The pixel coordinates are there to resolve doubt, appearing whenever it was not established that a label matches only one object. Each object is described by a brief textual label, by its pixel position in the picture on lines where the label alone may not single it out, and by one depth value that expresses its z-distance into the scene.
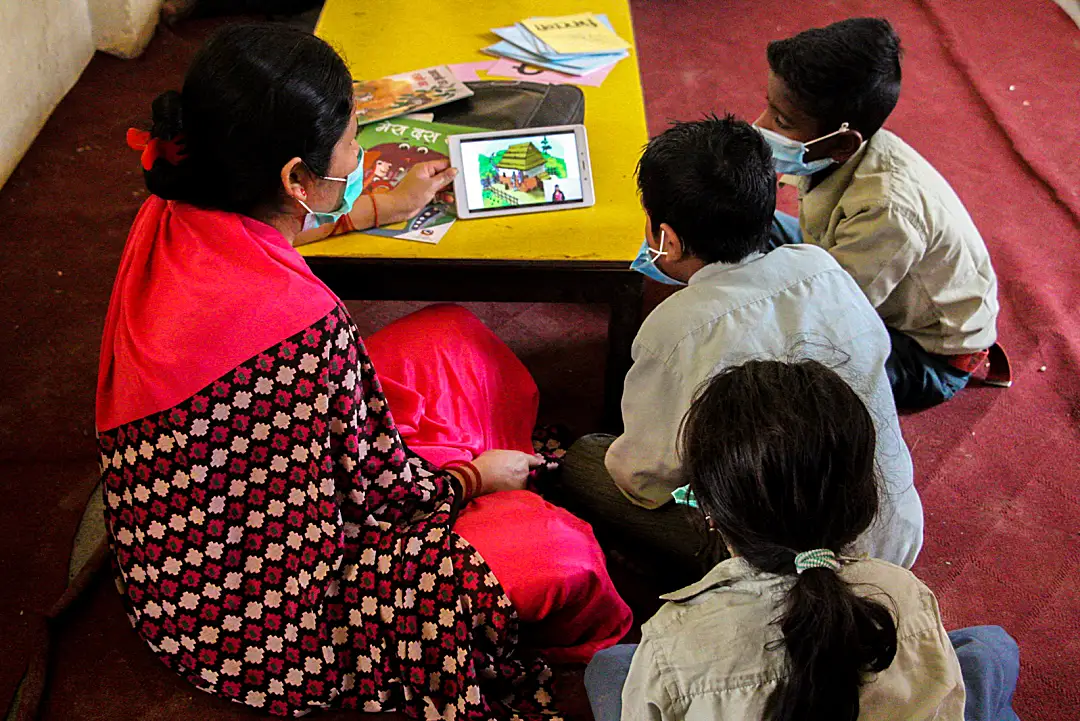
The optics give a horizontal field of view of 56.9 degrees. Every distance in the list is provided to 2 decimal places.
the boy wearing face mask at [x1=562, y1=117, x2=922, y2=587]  1.38
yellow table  1.70
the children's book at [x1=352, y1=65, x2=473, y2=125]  1.99
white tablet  1.79
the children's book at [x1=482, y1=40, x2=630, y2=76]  2.15
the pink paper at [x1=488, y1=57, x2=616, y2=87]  2.11
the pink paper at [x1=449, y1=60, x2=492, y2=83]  2.13
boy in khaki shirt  1.79
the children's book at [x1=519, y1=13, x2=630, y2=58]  2.19
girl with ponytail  0.95
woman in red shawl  1.30
